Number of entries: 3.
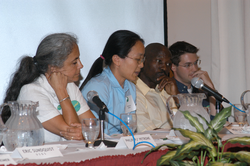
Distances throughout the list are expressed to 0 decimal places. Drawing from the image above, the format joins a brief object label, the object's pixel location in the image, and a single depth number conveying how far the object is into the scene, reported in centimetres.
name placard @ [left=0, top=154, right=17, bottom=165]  189
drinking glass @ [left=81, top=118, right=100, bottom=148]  267
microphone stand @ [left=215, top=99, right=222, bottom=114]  333
